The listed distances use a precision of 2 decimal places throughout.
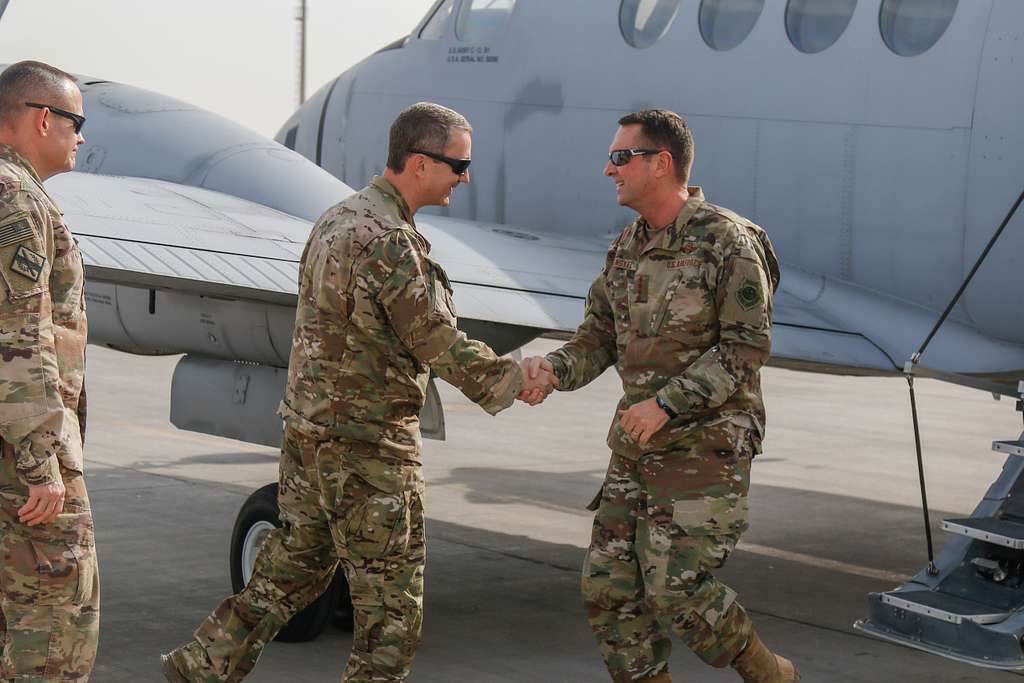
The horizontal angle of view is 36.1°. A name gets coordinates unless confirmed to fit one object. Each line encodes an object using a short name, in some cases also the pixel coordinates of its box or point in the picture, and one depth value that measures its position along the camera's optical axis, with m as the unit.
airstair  5.71
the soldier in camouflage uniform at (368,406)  5.11
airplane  6.86
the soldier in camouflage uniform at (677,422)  5.37
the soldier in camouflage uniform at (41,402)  4.53
